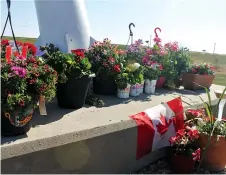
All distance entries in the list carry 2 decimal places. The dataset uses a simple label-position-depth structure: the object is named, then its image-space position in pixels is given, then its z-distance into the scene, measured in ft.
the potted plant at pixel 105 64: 10.78
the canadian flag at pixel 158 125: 9.06
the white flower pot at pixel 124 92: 11.08
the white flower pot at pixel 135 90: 11.57
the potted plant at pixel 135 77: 11.19
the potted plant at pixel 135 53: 12.77
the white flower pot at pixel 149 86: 12.34
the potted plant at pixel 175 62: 13.69
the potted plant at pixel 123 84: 10.87
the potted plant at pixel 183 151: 8.91
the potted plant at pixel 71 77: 8.52
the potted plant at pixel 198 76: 14.20
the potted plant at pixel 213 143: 8.90
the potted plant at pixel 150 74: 12.22
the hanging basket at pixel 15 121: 6.20
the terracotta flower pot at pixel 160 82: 13.80
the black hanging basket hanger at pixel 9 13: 8.69
